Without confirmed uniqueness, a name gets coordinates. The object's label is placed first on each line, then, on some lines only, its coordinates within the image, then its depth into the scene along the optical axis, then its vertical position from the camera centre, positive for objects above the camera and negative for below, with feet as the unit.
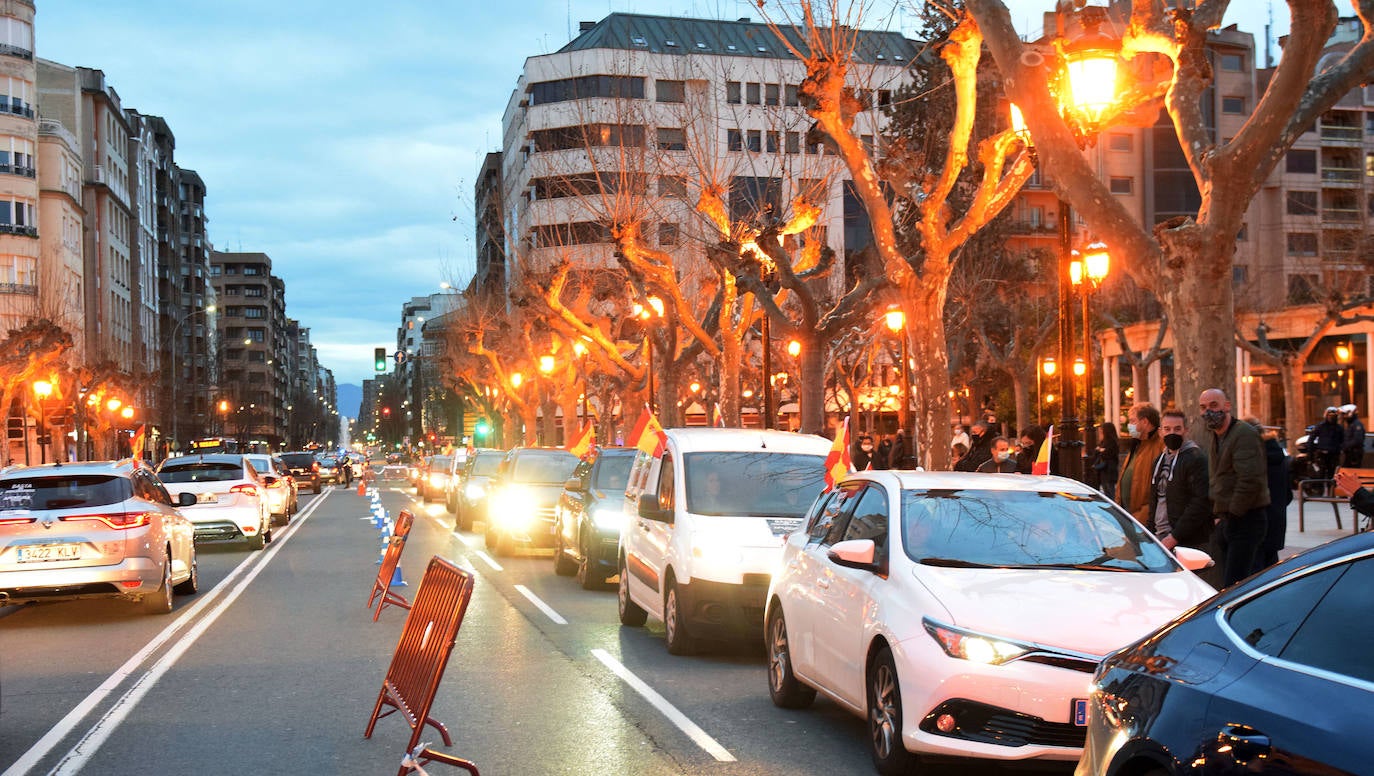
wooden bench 62.69 -5.09
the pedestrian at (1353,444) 84.48 -2.34
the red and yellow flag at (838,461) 41.16 -1.41
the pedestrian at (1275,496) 40.45 -2.54
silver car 45.37 -3.60
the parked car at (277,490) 102.06 -5.08
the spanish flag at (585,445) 78.64 -1.58
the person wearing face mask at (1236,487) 36.06 -2.03
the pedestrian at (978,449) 63.09 -1.72
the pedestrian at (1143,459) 41.86 -1.50
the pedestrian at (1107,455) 69.36 -2.31
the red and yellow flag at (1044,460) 42.06 -1.53
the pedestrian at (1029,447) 63.98 -1.72
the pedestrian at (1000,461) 56.59 -2.03
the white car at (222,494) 79.10 -3.99
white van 37.68 -3.03
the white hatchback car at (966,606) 22.12 -3.24
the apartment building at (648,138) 116.06 +38.83
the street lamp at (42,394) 175.11 +3.75
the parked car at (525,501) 73.87 -4.29
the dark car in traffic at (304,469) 192.13 -6.47
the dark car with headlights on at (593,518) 56.24 -4.10
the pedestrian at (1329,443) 84.58 -2.26
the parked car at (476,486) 96.89 -4.59
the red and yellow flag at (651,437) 46.03 -0.73
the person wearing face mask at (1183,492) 37.55 -2.24
